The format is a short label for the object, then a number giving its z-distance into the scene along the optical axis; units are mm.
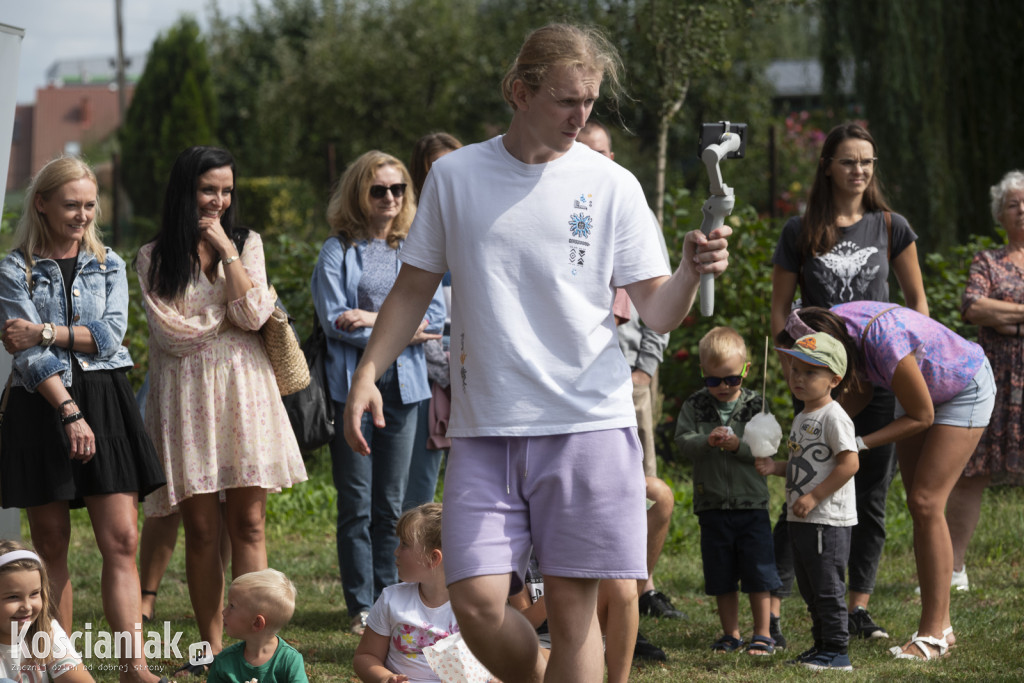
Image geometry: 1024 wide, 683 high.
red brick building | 77375
